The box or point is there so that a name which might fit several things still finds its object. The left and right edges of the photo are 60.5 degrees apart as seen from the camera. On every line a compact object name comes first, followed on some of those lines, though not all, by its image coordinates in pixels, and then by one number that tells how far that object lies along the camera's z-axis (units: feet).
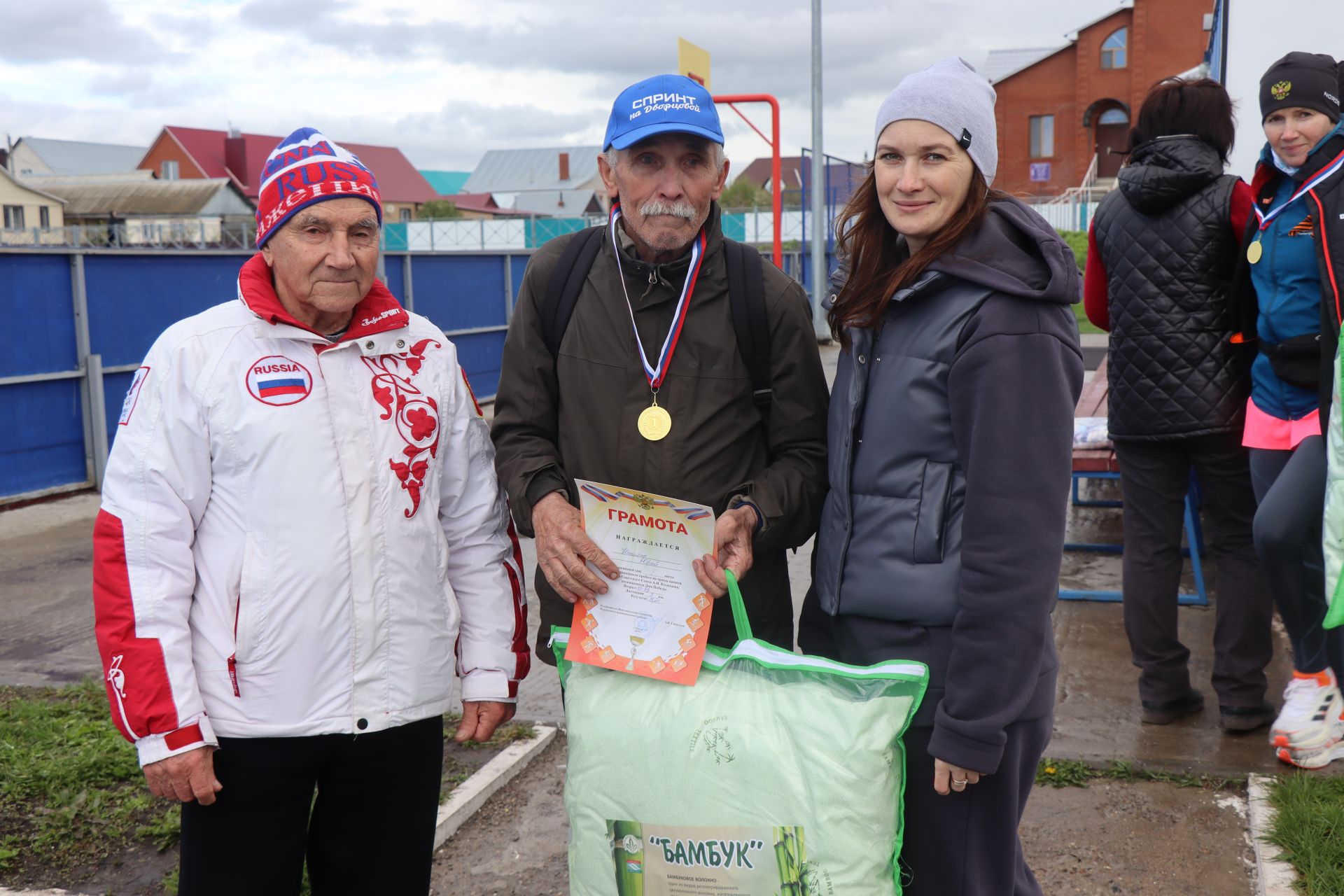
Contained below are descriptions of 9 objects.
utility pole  59.98
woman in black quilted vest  13.75
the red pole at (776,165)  57.82
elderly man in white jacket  7.04
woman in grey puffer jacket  6.58
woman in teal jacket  12.01
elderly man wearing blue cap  8.23
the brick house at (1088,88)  156.04
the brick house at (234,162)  268.62
